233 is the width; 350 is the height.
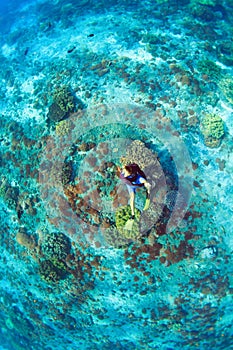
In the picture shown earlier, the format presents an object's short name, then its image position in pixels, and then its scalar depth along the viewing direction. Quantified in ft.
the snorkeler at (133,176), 27.25
